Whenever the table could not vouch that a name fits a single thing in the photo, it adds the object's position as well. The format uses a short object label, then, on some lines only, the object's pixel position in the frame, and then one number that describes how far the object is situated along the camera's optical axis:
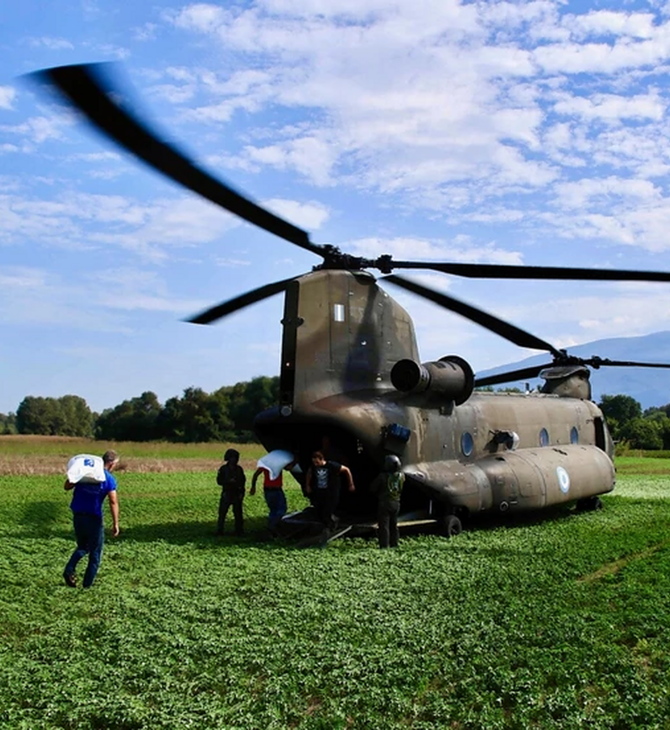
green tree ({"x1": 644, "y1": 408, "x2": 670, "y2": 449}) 71.00
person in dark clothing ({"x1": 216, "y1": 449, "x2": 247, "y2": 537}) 14.57
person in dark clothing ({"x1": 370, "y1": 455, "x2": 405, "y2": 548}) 12.48
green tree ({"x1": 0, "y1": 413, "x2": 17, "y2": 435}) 100.62
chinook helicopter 13.18
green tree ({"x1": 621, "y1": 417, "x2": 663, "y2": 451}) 70.56
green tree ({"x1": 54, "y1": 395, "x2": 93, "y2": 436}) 80.69
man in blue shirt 9.71
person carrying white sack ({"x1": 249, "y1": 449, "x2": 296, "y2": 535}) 13.76
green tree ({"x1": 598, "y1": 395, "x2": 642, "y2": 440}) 91.88
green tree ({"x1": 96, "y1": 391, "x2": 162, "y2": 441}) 63.66
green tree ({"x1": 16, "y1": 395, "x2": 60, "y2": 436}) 80.69
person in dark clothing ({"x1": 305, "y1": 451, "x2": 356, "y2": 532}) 12.91
